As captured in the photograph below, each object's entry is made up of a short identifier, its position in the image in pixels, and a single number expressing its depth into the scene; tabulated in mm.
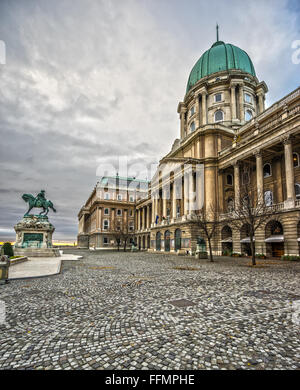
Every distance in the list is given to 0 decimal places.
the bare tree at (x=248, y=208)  18922
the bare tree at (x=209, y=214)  36847
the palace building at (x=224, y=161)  28547
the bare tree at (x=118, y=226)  57300
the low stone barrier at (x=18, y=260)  16827
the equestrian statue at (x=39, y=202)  28692
